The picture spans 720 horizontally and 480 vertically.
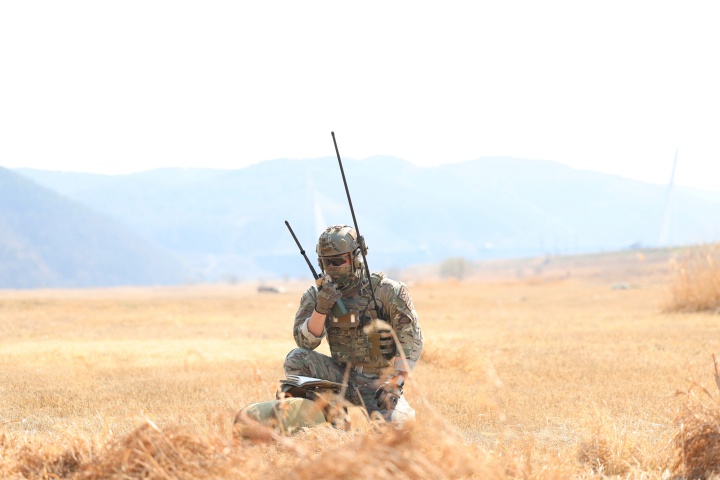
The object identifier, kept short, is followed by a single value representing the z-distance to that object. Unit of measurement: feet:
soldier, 49.80
